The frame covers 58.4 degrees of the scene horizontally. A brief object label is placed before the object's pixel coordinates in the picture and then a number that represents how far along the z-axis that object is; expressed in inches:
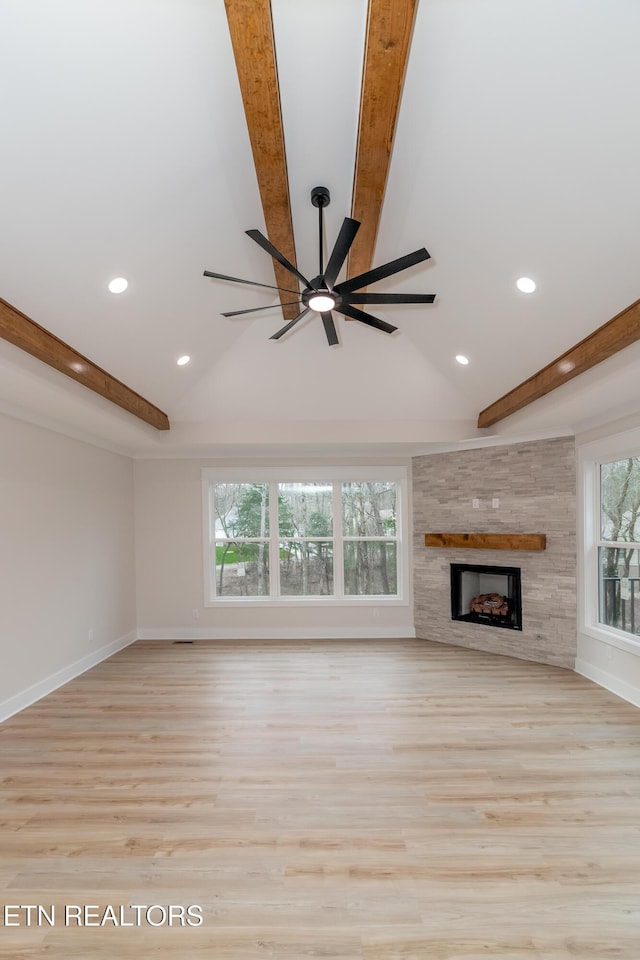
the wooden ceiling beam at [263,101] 77.8
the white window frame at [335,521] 289.0
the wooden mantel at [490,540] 237.9
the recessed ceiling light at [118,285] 142.8
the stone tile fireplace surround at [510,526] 233.0
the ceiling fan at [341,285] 107.0
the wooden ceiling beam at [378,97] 77.4
